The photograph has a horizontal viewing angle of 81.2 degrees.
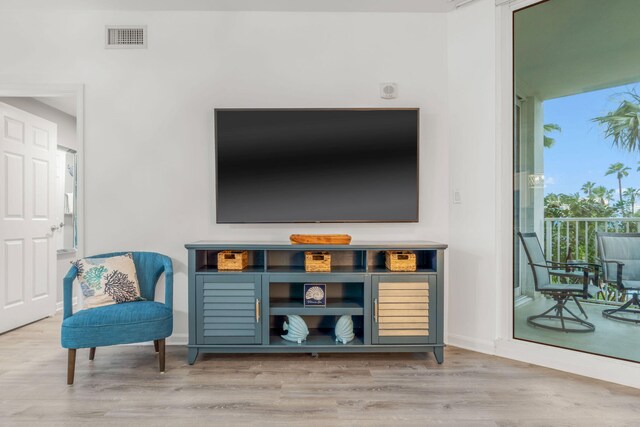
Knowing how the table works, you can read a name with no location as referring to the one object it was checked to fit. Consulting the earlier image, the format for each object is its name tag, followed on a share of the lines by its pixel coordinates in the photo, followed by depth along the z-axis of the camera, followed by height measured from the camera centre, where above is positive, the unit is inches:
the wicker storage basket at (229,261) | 104.1 -13.3
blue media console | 101.6 -26.1
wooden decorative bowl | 103.0 -7.1
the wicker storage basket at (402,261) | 103.7 -13.2
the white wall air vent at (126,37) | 117.6 +55.7
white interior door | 131.5 -1.5
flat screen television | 113.1 +15.3
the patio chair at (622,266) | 92.0 -13.3
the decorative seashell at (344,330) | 103.3 -32.4
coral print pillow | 98.9 -18.3
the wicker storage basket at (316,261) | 103.1 -13.2
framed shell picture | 103.8 -23.0
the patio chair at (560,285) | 98.9 -19.6
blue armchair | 89.6 -27.1
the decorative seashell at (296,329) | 103.3 -32.3
